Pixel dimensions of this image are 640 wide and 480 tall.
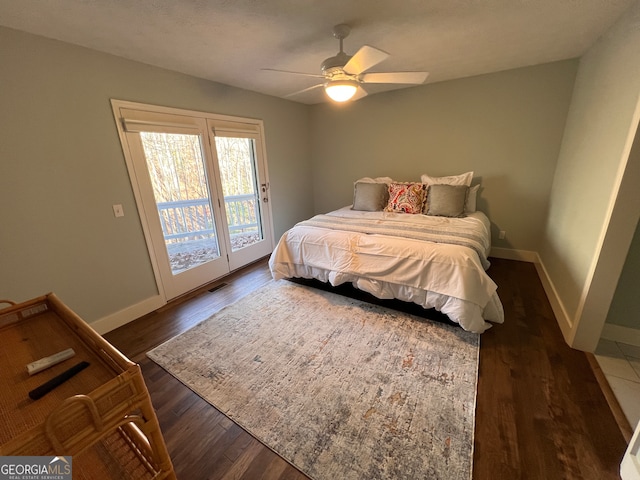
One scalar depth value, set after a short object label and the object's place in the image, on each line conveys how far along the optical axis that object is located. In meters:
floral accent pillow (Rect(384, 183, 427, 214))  3.22
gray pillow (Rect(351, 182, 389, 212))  3.50
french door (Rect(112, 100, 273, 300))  2.37
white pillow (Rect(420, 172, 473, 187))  3.25
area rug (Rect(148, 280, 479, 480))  1.23
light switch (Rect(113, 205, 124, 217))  2.22
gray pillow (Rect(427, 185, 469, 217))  3.03
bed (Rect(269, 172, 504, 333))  1.94
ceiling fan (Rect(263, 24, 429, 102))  1.71
